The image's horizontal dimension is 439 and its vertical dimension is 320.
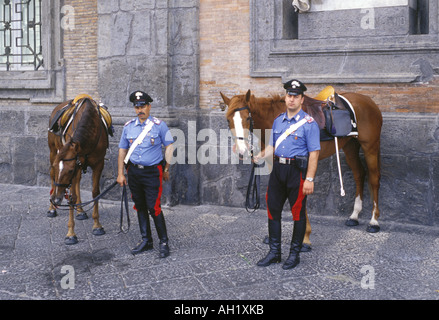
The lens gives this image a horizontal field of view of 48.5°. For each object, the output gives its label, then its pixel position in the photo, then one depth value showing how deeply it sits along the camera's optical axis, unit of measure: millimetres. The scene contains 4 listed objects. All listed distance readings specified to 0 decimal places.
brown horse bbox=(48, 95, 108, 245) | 5320
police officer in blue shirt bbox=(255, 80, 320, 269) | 4828
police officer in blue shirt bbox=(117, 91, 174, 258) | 5363
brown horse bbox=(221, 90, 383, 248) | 5328
